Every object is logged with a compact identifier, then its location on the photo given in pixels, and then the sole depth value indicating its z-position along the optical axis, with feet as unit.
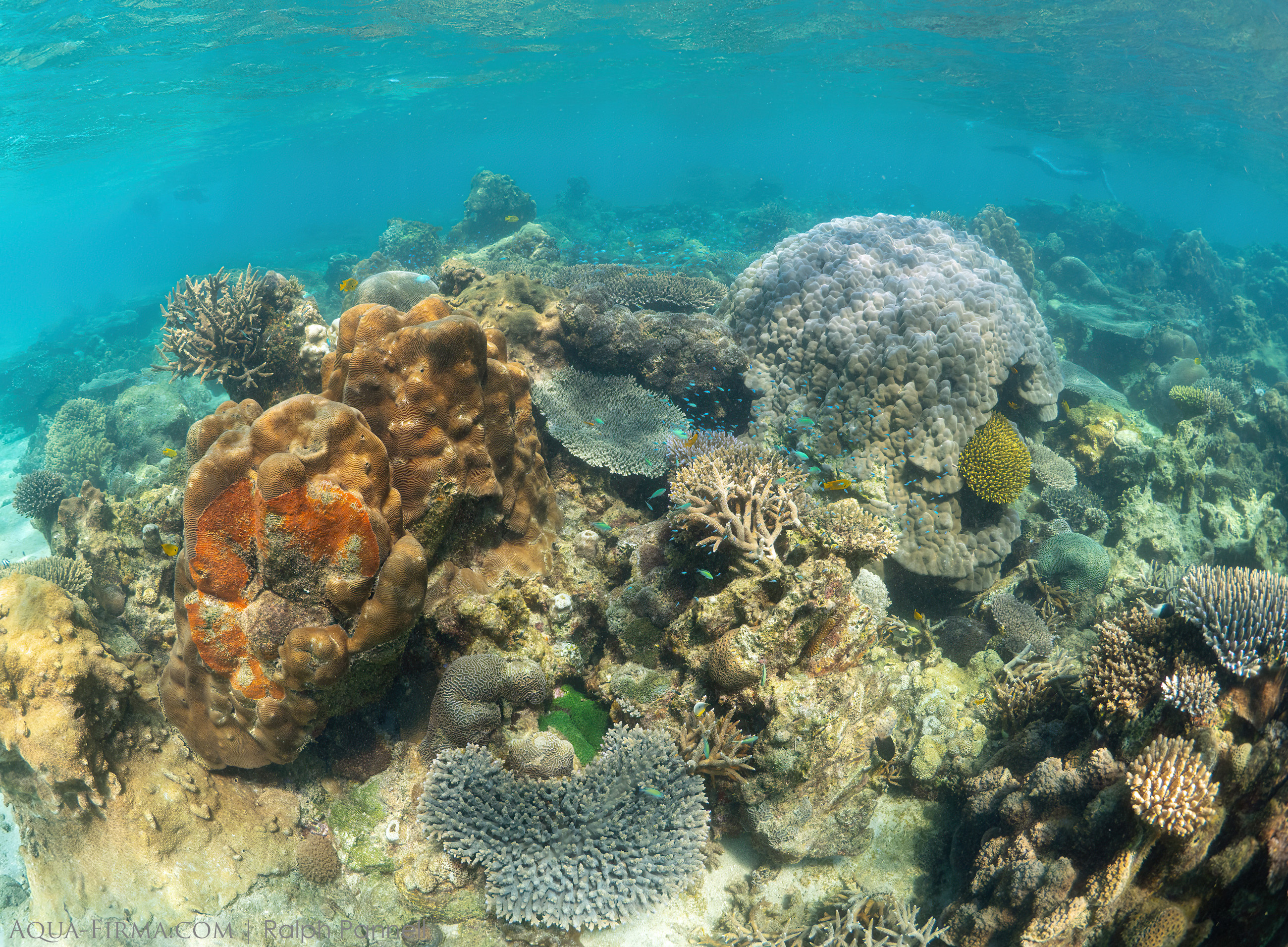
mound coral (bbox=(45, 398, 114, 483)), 42.96
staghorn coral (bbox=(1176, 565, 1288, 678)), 10.89
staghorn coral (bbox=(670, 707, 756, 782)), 12.59
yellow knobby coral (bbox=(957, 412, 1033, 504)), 22.68
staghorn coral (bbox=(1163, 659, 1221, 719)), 10.61
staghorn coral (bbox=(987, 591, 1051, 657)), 20.49
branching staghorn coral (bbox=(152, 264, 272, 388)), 22.74
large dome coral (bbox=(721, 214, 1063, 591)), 22.09
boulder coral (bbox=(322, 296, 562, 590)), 13.82
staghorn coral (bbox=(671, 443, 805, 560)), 14.47
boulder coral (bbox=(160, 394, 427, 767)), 11.19
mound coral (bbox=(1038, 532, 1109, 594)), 23.66
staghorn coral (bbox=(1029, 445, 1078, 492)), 28.35
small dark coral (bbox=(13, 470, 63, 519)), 31.24
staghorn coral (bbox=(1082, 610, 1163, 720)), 11.93
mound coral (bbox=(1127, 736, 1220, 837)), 9.59
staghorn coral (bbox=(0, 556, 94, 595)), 19.95
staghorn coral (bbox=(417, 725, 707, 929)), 11.35
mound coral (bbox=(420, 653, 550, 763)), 12.65
